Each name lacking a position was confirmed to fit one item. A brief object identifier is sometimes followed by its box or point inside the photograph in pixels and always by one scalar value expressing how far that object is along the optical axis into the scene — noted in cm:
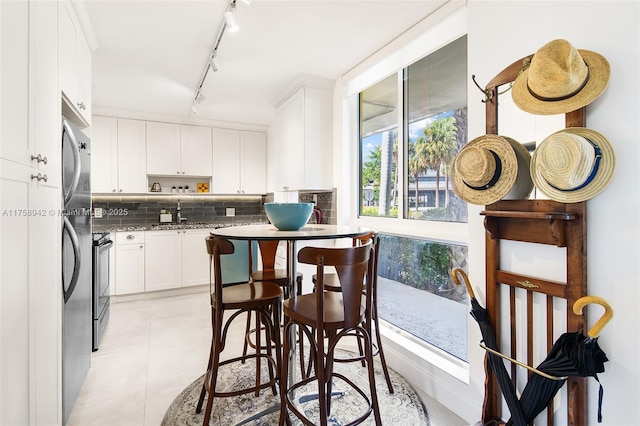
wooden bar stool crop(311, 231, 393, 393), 183
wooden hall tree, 121
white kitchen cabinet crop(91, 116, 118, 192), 415
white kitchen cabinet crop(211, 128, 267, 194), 485
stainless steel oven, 258
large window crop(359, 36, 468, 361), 221
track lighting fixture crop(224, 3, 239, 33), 199
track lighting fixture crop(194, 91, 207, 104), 345
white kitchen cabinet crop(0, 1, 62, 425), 109
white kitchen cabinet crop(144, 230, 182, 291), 423
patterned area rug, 180
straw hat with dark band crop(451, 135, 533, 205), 133
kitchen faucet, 484
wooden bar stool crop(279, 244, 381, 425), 140
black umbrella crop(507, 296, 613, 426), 112
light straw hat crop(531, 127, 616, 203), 111
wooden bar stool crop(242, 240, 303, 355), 223
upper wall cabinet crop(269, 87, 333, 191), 332
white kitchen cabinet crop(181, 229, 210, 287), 443
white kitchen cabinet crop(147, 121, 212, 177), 445
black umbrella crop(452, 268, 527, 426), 137
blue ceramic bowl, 179
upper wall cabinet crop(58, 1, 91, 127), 171
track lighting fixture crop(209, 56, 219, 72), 263
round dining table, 149
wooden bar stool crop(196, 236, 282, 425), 161
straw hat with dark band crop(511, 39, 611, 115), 112
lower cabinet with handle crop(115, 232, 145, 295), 407
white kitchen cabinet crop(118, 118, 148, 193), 428
